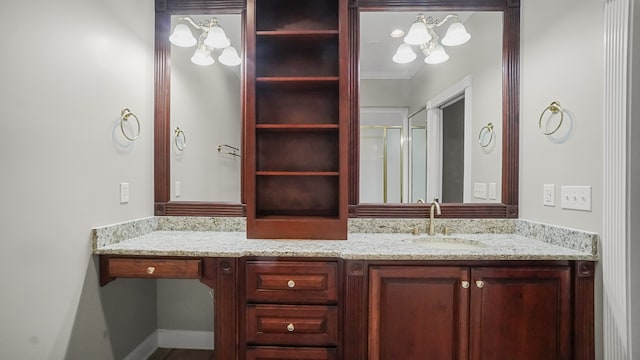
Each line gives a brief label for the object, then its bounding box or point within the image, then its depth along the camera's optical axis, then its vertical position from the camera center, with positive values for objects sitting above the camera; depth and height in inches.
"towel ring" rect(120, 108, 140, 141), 72.1 +13.8
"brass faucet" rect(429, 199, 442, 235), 79.7 -8.5
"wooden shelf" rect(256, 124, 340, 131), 74.9 +12.1
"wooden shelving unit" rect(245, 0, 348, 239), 81.3 +16.7
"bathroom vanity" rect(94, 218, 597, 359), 60.1 -23.2
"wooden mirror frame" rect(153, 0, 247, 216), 84.9 +18.2
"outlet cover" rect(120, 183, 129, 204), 72.5 -3.4
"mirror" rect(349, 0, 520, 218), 82.4 +16.6
